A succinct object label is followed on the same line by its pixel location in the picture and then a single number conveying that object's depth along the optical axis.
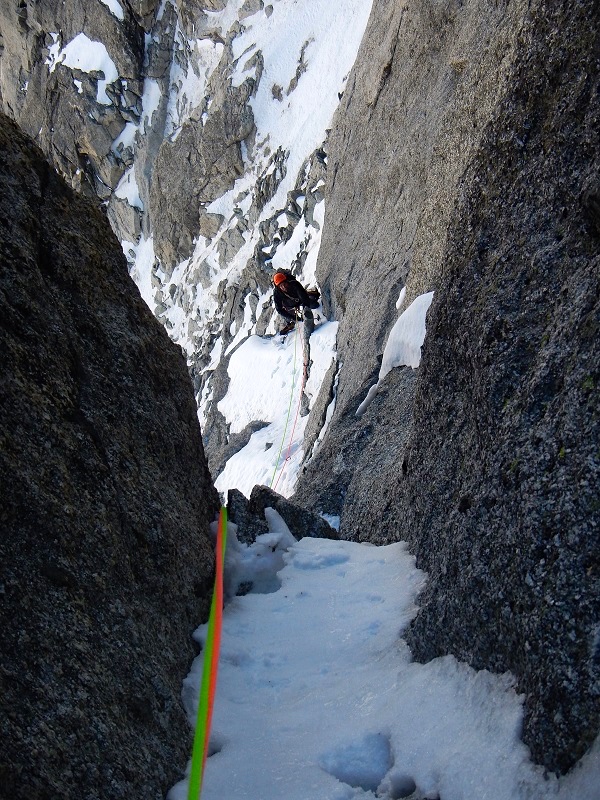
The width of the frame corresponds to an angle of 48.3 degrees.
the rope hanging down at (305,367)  16.68
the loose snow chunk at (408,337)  8.12
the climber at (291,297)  15.91
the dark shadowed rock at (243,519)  5.85
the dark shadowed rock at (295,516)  6.62
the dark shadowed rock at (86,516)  2.63
